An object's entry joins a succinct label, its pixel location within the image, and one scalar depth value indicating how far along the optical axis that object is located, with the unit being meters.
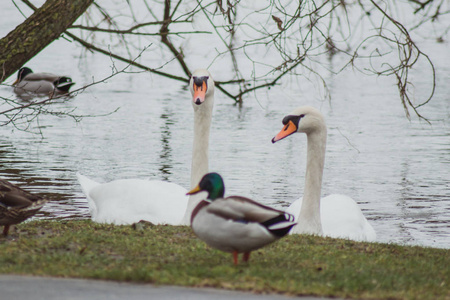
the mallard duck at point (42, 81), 55.87
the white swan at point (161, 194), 17.97
